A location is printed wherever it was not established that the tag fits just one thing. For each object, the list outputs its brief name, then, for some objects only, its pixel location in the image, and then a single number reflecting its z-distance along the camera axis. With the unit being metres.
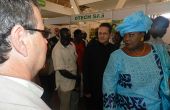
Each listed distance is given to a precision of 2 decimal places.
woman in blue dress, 1.13
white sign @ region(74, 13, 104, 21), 2.72
